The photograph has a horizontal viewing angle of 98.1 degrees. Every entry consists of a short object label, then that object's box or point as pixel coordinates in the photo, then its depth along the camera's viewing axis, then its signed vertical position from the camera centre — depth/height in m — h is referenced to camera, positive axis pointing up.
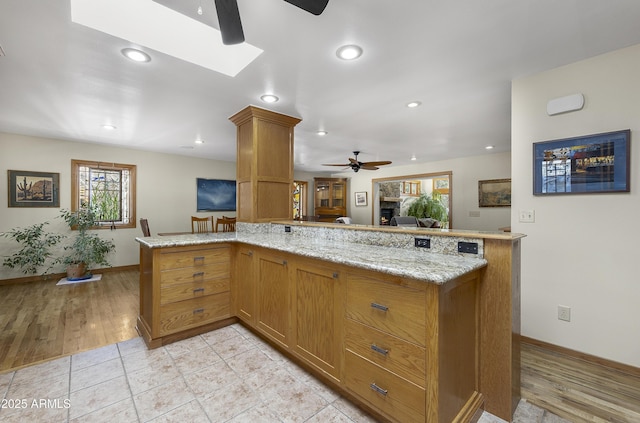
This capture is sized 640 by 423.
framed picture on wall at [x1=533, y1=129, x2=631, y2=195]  1.95 +0.34
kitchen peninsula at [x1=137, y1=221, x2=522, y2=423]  1.29 -0.61
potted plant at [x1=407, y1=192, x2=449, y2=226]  8.03 +0.00
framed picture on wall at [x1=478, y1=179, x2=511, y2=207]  5.63 +0.34
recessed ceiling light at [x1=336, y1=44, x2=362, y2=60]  1.93 +1.12
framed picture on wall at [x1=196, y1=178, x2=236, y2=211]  6.21 +0.33
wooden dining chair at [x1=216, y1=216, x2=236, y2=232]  5.10 -0.25
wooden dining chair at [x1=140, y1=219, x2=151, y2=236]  4.37 -0.28
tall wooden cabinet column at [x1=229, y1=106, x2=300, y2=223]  3.09 +0.52
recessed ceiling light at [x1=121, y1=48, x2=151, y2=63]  1.99 +1.13
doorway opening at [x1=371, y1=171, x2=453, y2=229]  7.11 +0.50
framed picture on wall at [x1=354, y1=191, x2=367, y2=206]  8.16 +0.32
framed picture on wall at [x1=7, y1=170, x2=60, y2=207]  4.28 +0.32
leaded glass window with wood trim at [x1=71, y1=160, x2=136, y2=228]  4.83 +0.33
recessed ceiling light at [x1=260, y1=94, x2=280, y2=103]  2.79 +1.13
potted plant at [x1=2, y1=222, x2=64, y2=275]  4.22 -0.64
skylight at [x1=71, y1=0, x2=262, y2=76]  1.72 +1.22
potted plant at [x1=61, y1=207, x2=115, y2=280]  4.53 -0.65
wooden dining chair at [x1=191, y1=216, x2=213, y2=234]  5.88 -0.37
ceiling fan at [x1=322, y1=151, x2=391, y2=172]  5.45 +0.89
